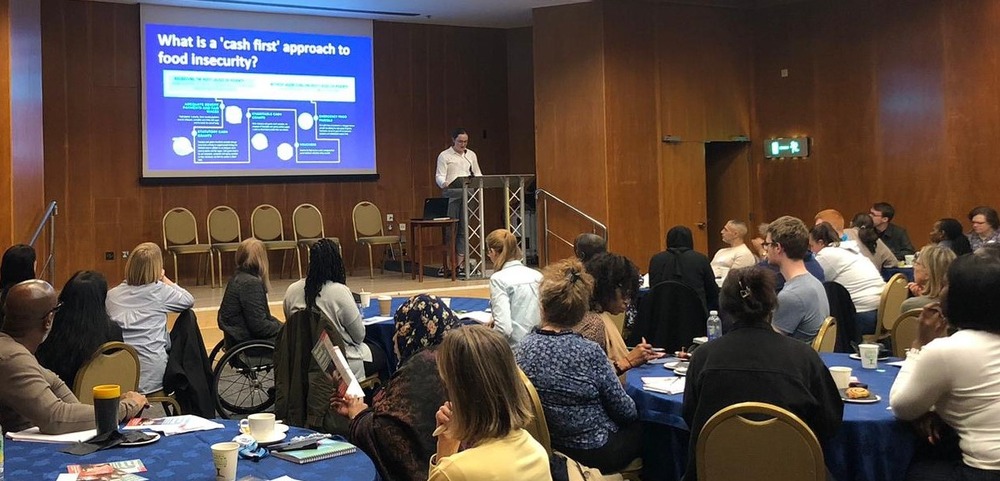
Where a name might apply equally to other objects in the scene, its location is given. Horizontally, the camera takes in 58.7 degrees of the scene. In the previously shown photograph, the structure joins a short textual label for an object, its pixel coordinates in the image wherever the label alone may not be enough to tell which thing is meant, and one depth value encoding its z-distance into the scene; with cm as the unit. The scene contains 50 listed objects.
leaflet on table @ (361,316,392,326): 545
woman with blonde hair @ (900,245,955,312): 452
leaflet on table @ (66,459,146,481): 237
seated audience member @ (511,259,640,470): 321
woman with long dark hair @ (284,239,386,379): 477
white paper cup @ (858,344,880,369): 370
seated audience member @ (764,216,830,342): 414
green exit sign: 1154
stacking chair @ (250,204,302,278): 1092
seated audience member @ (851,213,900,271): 752
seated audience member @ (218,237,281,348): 553
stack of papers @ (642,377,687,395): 349
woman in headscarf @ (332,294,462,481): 281
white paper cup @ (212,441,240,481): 230
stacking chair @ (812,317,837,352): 402
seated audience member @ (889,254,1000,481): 269
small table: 990
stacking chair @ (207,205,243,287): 1073
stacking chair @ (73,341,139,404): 393
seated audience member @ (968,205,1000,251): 818
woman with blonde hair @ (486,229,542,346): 495
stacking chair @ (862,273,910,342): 586
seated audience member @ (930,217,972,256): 741
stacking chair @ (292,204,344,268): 1116
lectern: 979
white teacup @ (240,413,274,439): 270
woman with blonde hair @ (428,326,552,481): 202
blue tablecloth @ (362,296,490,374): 543
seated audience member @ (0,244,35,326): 496
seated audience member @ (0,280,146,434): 279
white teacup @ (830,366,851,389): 325
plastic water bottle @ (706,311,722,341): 399
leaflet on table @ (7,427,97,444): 274
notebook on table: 251
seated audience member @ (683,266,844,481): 276
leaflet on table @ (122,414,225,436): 289
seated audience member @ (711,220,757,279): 682
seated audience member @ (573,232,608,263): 568
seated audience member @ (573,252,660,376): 395
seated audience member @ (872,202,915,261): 883
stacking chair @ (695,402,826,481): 256
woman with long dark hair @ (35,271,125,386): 408
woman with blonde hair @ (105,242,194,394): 488
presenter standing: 1041
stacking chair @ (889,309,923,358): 434
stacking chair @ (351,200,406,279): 1145
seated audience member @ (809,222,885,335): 602
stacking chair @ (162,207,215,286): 1023
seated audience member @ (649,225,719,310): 583
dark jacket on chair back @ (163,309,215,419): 490
